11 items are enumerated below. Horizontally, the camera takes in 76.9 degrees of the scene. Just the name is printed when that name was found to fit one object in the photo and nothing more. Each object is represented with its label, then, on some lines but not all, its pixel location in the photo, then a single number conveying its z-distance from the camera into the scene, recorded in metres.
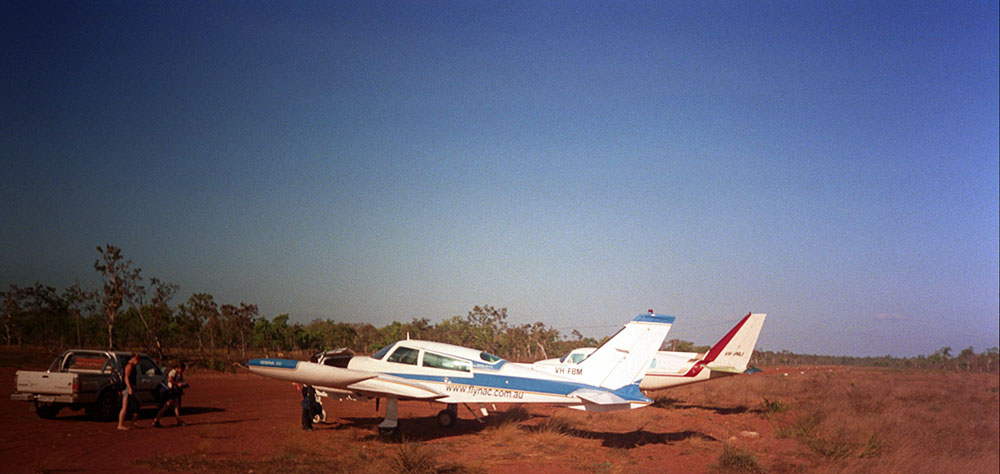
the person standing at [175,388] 15.35
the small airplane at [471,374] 14.74
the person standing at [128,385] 14.29
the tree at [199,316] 49.56
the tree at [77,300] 41.30
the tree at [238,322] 49.16
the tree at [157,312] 43.47
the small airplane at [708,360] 22.45
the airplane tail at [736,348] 22.95
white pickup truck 14.78
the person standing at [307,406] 15.40
